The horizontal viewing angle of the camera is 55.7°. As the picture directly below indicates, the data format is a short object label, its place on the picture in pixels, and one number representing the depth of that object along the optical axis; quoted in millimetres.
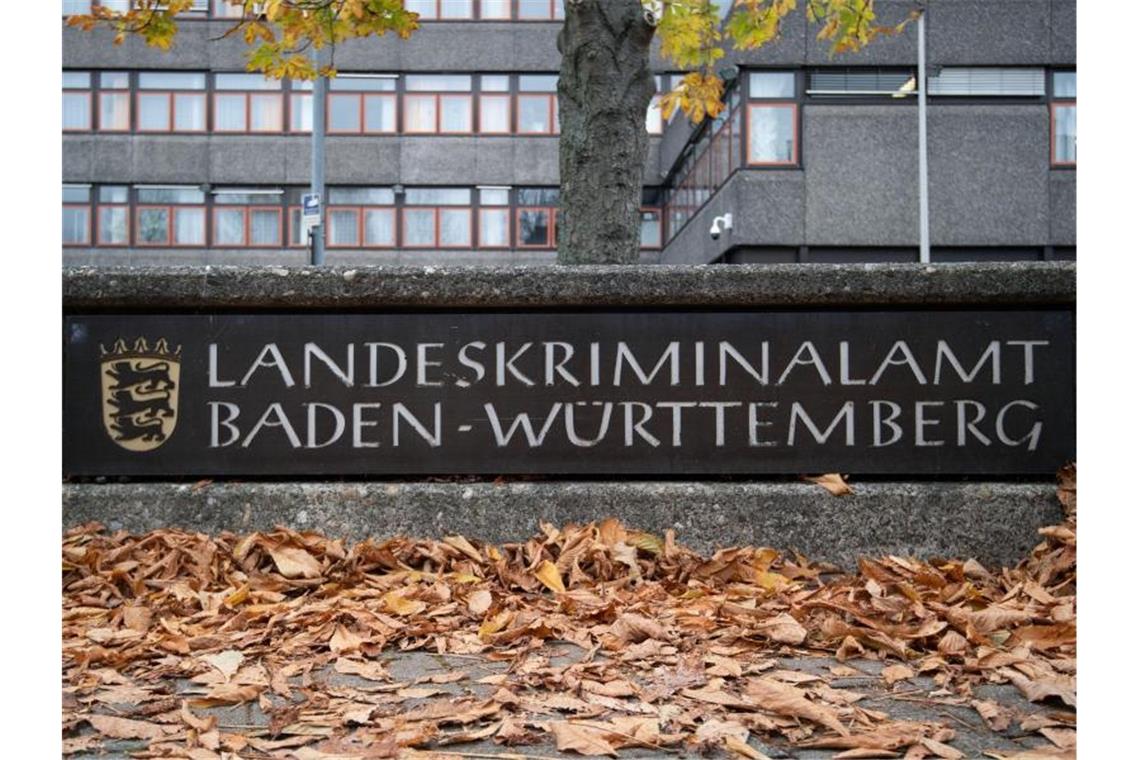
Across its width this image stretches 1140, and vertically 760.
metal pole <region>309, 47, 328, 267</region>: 18500
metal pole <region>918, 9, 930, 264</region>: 21609
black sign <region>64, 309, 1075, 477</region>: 4363
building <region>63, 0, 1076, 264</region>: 30312
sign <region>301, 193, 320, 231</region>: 16797
